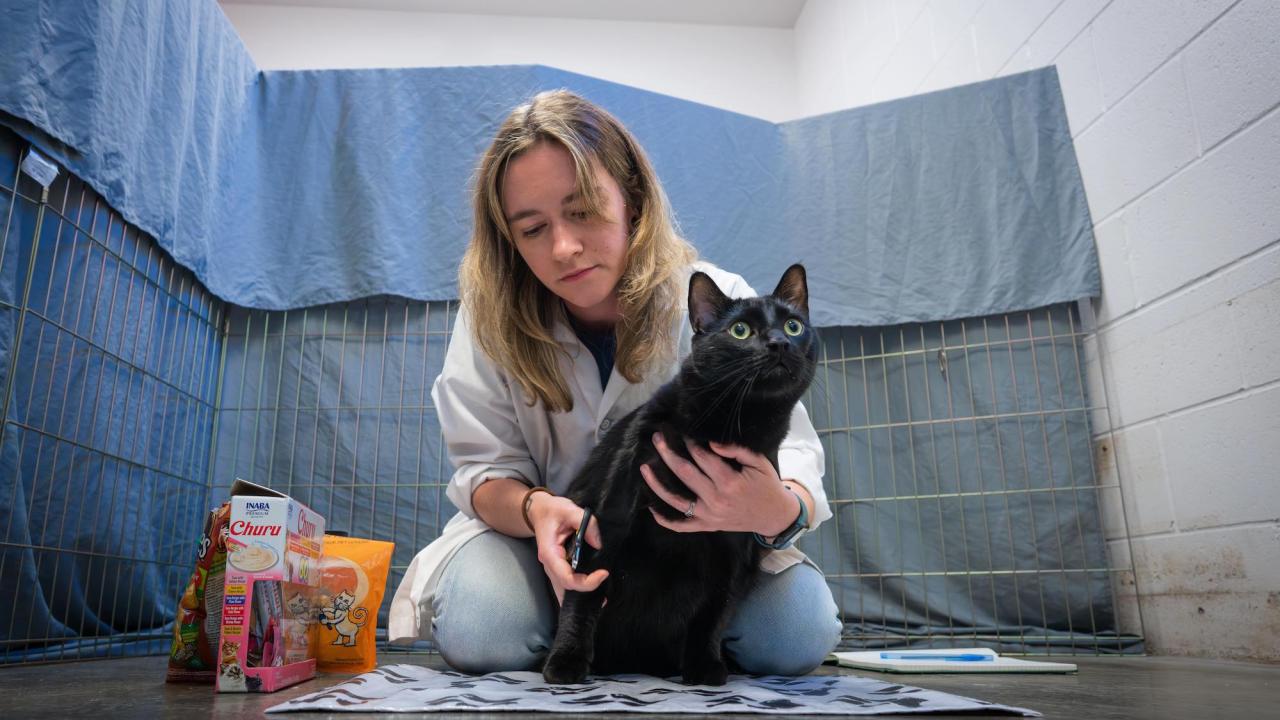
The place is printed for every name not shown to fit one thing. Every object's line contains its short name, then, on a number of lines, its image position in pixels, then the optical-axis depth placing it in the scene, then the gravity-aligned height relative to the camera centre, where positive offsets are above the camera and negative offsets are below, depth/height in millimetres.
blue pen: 1930 -270
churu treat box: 1343 -75
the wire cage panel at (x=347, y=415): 2865 +458
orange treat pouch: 1859 -125
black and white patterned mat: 1070 -213
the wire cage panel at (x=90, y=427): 1931 +327
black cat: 1299 +76
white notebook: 1816 -273
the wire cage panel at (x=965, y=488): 2592 +172
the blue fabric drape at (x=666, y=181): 2725 +1278
